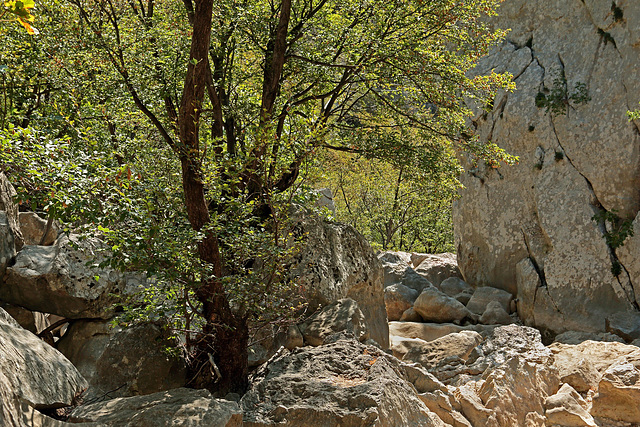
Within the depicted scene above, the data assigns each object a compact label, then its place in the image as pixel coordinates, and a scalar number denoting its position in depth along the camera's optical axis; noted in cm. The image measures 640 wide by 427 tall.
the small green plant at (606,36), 1520
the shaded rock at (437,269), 1955
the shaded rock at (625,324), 1322
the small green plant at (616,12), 1498
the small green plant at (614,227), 1427
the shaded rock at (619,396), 712
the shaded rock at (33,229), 984
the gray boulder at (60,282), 714
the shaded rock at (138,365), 639
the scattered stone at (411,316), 1524
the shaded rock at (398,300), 1603
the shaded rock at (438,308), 1480
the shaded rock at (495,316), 1502
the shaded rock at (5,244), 712
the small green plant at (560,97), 1557
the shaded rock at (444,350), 866
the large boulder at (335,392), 474
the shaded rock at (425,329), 1363
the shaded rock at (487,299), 1605
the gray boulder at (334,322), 769
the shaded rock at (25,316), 722
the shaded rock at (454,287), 1788
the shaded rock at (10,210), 743
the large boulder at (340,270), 866
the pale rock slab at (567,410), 697
